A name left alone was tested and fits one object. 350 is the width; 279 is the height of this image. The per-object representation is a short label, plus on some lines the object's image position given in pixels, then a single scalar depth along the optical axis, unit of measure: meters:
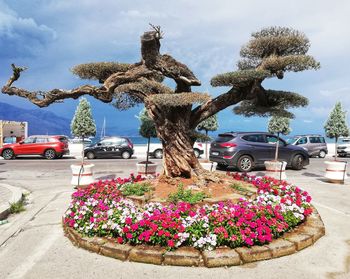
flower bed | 4.22
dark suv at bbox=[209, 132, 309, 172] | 13.48
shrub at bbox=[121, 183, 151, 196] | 6.04
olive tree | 6.16
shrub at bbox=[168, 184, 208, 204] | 5.49
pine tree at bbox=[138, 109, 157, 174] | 12.32
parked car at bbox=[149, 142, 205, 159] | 22.05
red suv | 20.60
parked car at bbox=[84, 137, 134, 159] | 21.08
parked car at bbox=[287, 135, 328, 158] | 23.41
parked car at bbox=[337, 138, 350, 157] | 24.78
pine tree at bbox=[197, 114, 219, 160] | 17.47
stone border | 3.93
